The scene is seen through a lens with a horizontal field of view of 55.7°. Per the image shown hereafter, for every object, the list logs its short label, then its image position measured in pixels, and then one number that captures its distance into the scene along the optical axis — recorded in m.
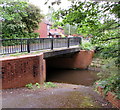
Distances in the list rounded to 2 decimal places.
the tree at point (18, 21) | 9.57
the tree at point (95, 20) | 3.31
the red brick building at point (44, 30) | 23.67
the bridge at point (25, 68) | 4.63
